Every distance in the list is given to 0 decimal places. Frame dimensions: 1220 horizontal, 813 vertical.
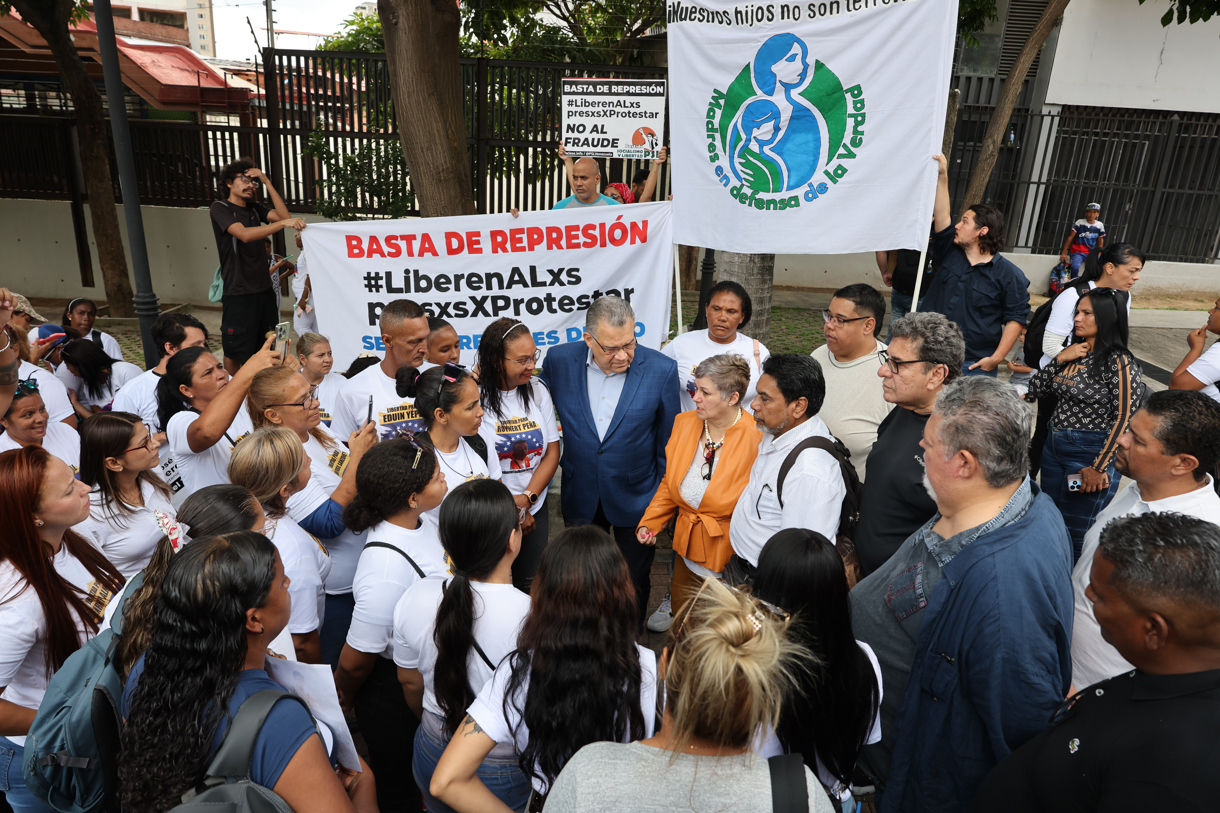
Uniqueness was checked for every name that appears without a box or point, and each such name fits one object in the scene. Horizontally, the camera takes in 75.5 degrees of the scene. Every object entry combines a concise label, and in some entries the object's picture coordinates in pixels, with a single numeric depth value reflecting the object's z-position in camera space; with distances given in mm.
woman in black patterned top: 4016
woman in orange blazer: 3404
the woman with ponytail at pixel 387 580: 2539
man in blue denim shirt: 2062
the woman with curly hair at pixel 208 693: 1659
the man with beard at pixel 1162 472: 2508
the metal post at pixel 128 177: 4746
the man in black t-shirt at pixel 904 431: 2842
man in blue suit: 3922
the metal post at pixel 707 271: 6492
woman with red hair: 2152
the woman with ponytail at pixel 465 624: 2145
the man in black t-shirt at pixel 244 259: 6453
